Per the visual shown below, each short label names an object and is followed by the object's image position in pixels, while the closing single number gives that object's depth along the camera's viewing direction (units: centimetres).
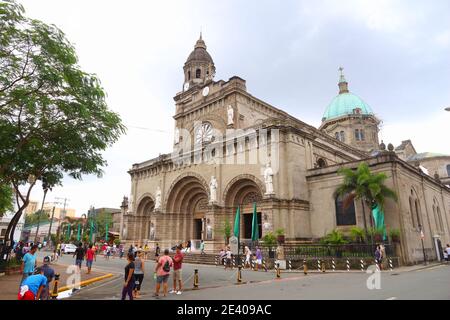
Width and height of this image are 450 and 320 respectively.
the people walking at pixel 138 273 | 1129
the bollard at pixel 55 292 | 949
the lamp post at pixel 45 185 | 1965
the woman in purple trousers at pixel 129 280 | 957
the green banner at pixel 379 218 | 2380
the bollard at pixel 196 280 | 1339
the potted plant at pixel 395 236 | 2275
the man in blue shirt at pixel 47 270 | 897
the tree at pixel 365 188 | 2308
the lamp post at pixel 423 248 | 2541
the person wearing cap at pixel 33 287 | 670
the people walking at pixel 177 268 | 1213
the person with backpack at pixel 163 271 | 1135
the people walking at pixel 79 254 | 1859
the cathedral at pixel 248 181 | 2725
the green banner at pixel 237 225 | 2619
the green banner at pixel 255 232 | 2603
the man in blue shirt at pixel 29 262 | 1092
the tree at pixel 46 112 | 1258
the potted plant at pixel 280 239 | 2344
